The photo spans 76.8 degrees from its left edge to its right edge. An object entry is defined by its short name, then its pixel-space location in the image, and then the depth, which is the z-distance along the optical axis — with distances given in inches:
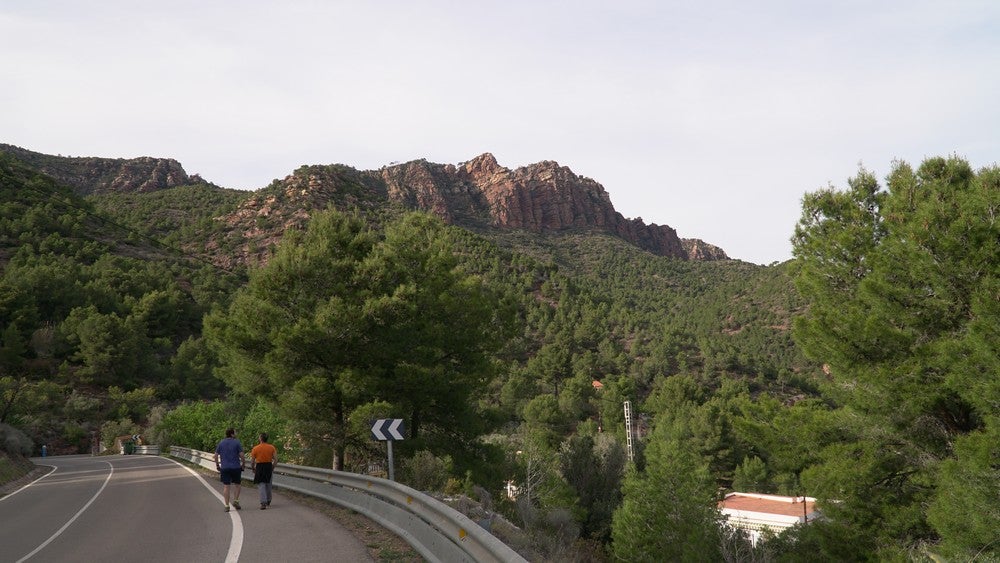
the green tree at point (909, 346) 465.4
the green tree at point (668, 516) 1014.4
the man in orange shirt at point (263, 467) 460.8
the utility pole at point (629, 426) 1627.0
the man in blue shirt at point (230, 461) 458.3
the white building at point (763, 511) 1379.2
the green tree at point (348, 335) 724.0
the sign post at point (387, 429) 430.0
